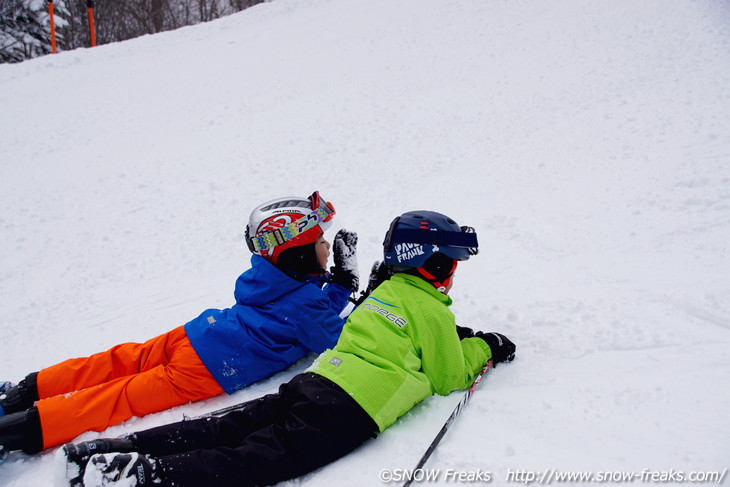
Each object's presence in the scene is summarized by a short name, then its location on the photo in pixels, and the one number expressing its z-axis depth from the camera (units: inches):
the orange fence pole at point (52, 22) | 644.6
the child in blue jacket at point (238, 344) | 124.9
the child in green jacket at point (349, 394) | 95.7
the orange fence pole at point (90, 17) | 650.5
